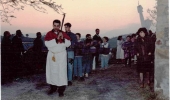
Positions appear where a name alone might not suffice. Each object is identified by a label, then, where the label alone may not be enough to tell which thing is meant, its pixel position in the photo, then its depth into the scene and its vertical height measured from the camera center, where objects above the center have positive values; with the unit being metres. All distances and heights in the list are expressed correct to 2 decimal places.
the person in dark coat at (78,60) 8.06 -0.41
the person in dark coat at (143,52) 6.91 -0.15
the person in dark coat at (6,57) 7.96 -0.32
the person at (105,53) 11.44 -0.29
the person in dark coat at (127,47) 11.98 -0.04
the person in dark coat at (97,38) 11.37 +0.35
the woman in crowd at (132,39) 11.86 +0.30
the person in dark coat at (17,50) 8.66 -0.12
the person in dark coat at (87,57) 8.59 -0.35
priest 5.99 -0.21
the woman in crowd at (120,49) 14.31 -0.18
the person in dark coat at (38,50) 9.85 -0.13
